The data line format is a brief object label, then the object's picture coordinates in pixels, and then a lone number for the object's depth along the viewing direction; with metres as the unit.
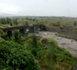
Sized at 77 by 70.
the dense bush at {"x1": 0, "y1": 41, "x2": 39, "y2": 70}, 5.02
